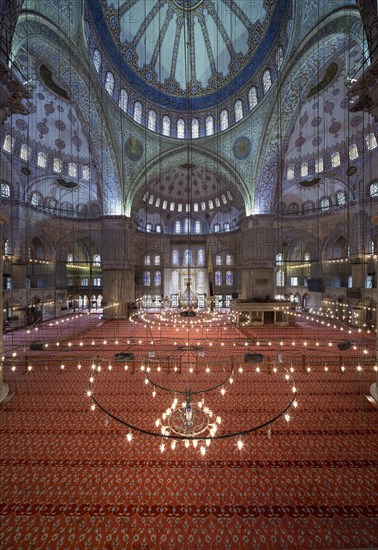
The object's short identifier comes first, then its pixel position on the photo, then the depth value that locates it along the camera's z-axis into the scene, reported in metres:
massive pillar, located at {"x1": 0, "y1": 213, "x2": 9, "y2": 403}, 4.39
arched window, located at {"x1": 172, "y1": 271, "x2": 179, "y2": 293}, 20.06
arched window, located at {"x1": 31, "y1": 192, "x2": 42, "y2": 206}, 14.48
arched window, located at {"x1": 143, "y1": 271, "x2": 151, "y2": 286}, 19.83
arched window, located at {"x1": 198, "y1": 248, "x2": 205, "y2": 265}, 20.12
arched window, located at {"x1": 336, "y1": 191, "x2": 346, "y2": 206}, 14.48
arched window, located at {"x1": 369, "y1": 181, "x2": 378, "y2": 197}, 11.95
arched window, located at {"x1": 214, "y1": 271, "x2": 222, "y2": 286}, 20.05
